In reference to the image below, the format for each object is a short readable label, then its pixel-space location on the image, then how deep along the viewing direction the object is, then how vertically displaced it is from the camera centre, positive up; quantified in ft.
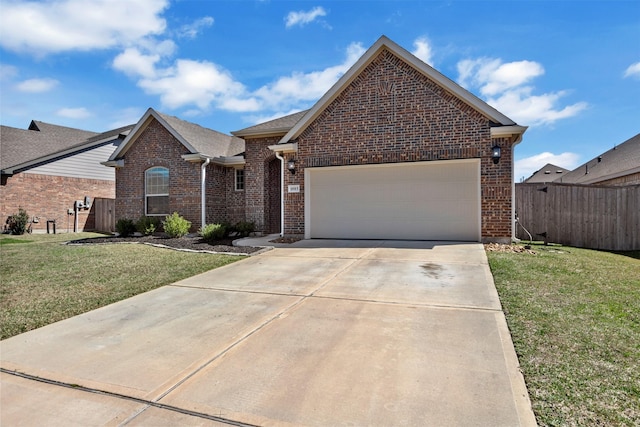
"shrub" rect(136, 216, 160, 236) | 45.39 -2.24
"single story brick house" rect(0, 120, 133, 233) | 58.34 +5.77
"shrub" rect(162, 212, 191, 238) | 41.11 -2.18
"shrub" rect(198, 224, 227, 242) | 38.83 -2.79
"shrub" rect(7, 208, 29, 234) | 55.98 -2.19
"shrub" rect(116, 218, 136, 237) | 46.44 -2.53
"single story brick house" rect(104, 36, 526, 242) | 32.09 +4.67
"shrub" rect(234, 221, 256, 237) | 43.19 -2.54
